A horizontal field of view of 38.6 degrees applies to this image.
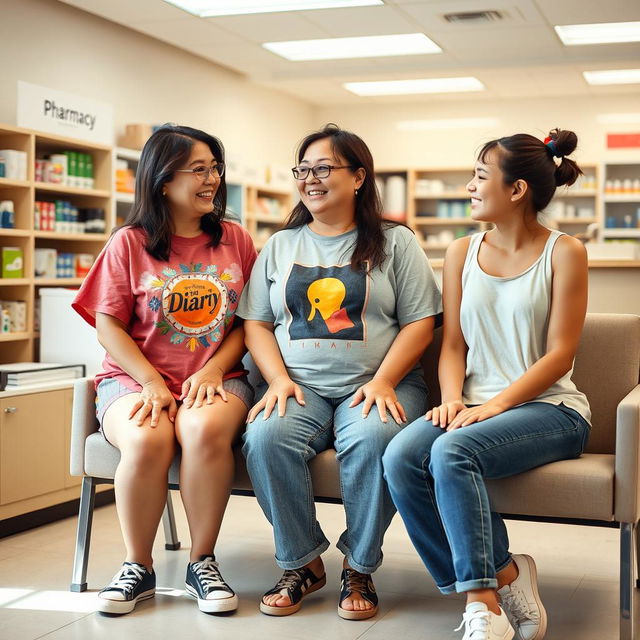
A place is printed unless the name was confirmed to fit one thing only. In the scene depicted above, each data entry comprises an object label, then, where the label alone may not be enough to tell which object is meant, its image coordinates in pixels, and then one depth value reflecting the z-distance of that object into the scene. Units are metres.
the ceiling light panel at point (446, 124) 8.88
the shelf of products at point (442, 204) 8.50
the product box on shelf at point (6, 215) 4.30
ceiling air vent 5.66
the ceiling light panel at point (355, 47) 6.43
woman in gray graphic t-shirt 2.33
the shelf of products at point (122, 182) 5.20
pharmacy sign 4.64
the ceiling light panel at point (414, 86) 7.95
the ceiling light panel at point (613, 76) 7.47
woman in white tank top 2.07
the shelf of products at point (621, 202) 8.24
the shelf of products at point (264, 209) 7.21
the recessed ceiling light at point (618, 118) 8.45
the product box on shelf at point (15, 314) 4.41
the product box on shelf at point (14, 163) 4.29
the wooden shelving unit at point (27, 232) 4.39
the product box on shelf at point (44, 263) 4.66
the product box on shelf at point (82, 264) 4.95
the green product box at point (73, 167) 4.81
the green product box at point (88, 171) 4.95
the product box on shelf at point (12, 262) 4.35
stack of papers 3.59
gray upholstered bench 2.13
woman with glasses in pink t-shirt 2.41
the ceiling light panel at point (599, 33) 6.07
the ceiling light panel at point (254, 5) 5.49
